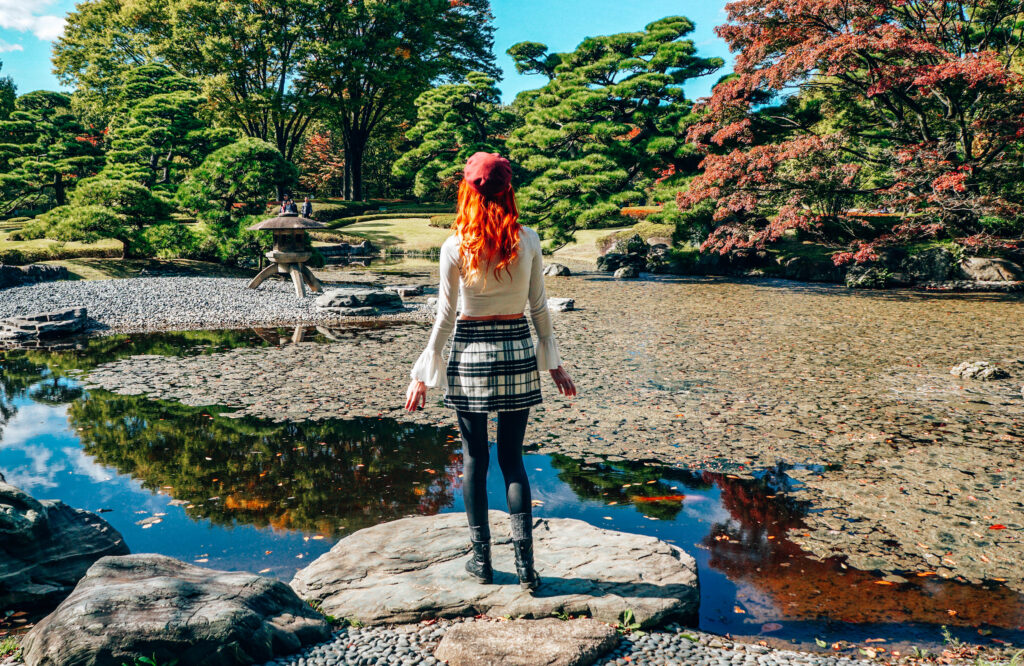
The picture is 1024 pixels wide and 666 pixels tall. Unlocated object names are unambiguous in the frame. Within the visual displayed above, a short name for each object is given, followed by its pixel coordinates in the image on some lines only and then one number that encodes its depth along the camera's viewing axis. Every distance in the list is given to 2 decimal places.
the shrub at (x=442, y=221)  29.56
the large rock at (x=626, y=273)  18.00
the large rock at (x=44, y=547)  2.79
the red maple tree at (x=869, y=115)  13.07
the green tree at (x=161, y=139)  15.71
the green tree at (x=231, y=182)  15.21
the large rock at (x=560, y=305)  11.66
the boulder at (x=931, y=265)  14.88
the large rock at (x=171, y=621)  2.06
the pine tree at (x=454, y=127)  30.45
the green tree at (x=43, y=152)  18.83
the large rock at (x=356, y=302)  11.09
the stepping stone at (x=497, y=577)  2.60
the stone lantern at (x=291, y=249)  12.47
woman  2.51
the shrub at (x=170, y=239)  14.82
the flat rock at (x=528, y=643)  2.19
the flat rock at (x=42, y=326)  8.93
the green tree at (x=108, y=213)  13.97
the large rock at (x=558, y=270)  18.78
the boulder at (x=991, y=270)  14.39
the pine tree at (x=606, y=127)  17.36
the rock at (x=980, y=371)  6.52
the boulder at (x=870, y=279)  15.13
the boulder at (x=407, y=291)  13.47
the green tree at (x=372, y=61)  28.05
